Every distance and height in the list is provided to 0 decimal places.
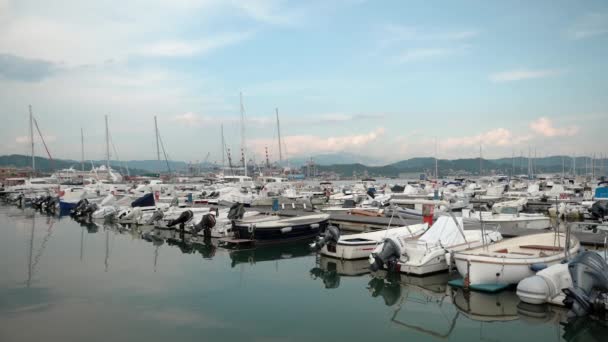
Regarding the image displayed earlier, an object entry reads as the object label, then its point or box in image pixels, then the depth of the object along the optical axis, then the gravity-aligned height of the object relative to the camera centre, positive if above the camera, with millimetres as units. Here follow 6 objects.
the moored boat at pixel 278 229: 21531 -3085
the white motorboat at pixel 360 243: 17375 -3044
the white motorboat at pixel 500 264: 12336 -2837
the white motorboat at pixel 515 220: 24125 -3138
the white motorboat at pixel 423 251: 14680 -2904
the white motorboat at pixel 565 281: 10141 -2875
